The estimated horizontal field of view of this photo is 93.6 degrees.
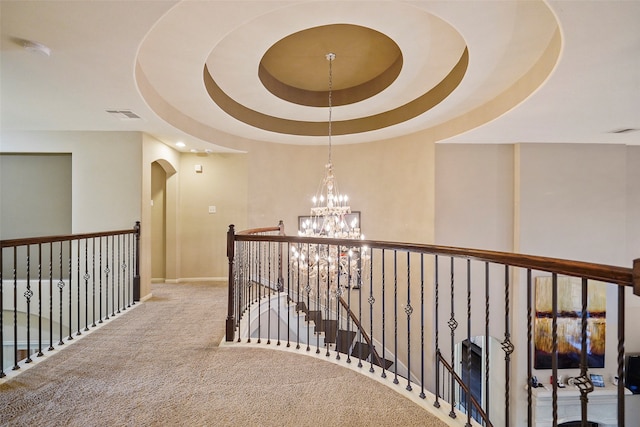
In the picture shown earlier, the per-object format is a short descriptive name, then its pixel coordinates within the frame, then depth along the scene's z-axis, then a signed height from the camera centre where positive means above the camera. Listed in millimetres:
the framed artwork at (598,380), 5145 -2849
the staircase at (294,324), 4074 -1784
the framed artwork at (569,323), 5047 -1851
